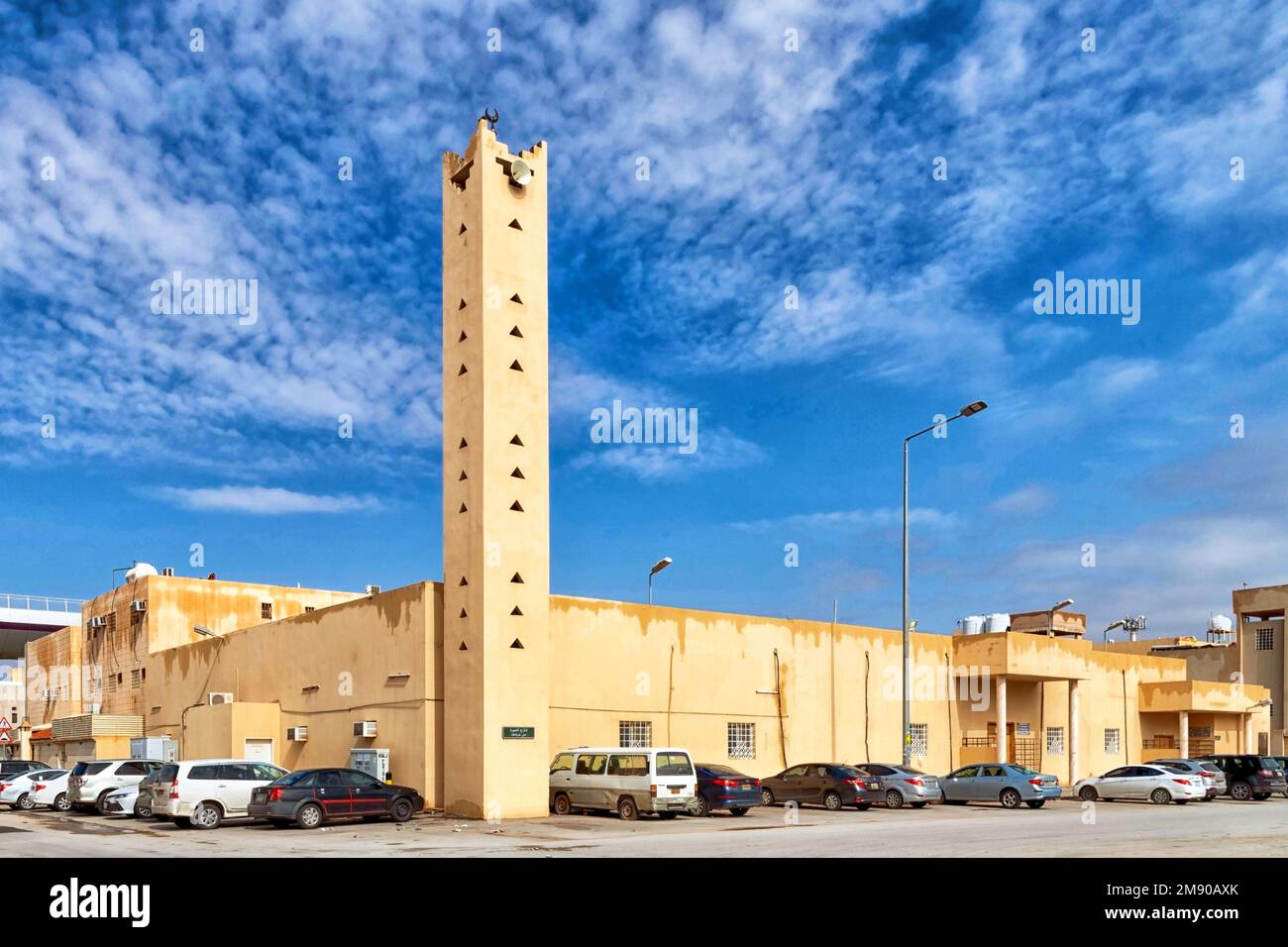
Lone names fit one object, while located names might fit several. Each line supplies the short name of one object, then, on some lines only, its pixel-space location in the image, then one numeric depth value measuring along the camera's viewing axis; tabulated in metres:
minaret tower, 29.78
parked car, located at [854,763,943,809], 35.06
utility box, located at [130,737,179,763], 41.34
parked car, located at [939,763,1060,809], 36.00
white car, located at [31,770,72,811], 35.47
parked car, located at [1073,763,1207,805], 37.90
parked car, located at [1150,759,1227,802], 39.19
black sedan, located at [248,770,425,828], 26.25
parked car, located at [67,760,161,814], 33.25
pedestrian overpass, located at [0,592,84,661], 69.19
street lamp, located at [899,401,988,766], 33.88
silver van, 29.31
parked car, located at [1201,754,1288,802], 41.78
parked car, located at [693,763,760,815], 30.91
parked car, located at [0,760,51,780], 38.22
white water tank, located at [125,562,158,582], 51.76
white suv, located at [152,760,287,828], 27.62
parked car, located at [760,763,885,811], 33.91
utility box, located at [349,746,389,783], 31.86
